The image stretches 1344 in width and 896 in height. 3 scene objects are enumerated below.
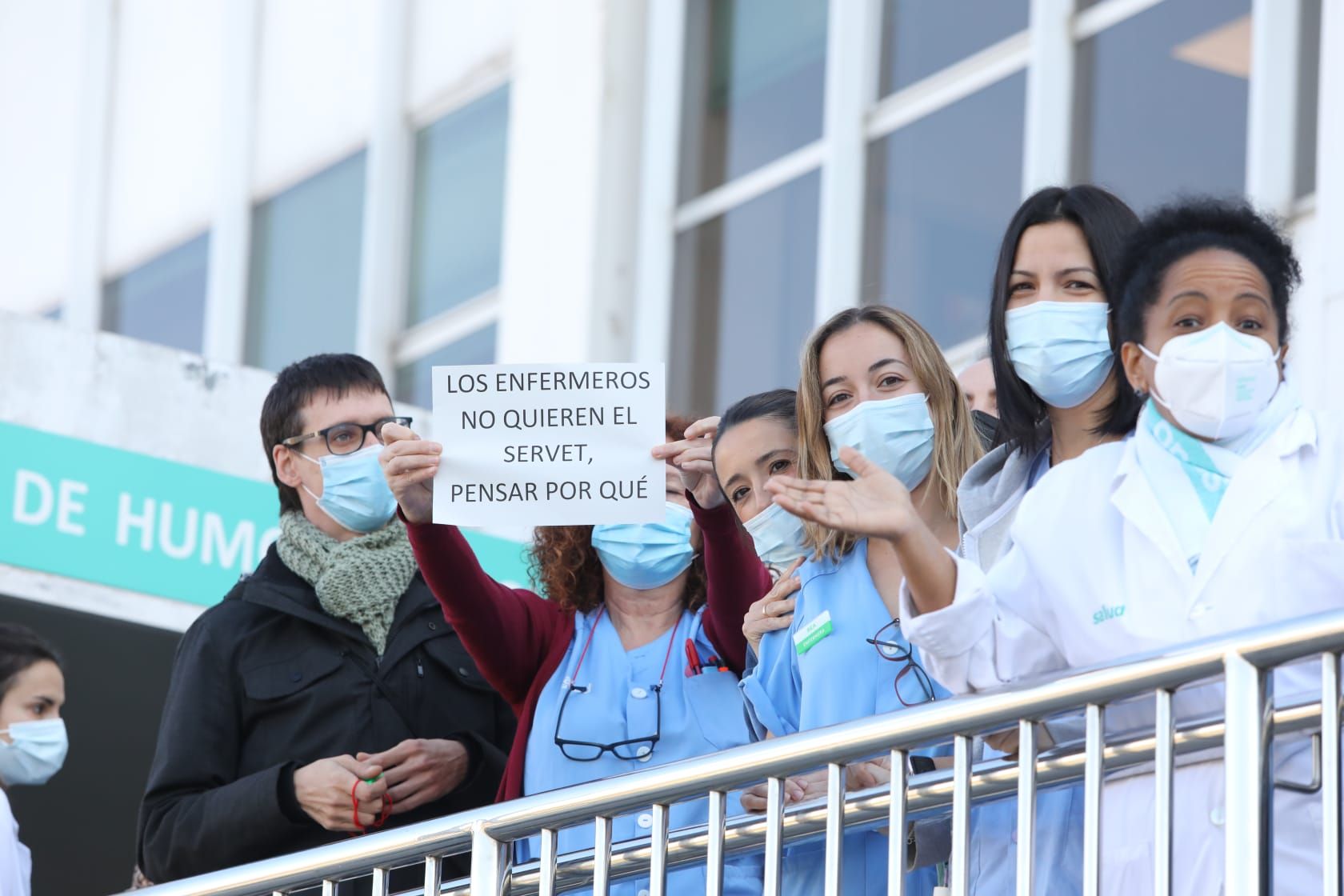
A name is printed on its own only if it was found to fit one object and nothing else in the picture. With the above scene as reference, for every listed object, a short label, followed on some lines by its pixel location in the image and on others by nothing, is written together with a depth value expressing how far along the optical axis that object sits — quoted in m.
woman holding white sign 9.56
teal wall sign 15.05
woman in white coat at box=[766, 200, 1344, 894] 7.17
